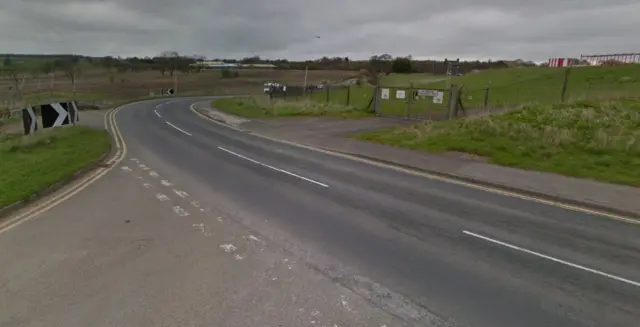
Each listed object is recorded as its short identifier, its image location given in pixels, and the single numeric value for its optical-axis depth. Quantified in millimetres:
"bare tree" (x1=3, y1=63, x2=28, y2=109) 39325
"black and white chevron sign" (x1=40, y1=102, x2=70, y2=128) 13398
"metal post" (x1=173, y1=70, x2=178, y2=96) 65756
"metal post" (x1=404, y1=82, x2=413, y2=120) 23812
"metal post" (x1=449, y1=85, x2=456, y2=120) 21978
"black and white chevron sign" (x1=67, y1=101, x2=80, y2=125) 14484
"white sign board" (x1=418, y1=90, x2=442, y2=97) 23625
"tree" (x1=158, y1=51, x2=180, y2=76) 97138
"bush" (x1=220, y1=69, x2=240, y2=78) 97231
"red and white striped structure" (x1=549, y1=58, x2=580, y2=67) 27281
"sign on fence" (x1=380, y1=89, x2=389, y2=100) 27720
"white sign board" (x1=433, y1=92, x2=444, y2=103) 23775
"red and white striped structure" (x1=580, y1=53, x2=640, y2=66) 49881
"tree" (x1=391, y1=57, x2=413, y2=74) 92088
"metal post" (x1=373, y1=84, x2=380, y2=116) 28125
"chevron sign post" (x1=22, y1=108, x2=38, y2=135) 12633
